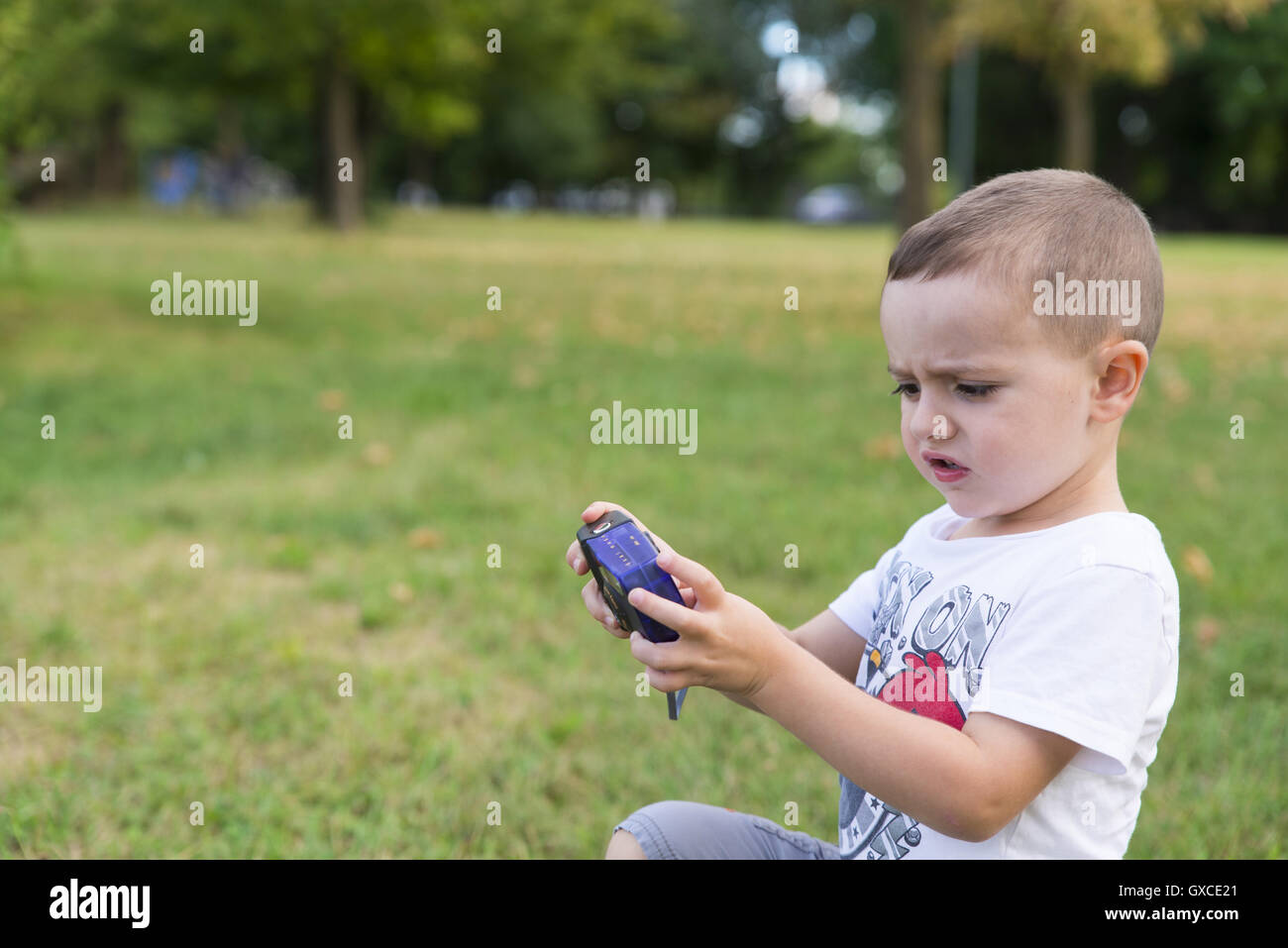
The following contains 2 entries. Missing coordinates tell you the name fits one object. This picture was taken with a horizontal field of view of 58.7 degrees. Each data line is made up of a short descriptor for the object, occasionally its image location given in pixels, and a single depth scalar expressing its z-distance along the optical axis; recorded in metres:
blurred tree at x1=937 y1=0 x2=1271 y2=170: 9.34
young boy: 1.22
